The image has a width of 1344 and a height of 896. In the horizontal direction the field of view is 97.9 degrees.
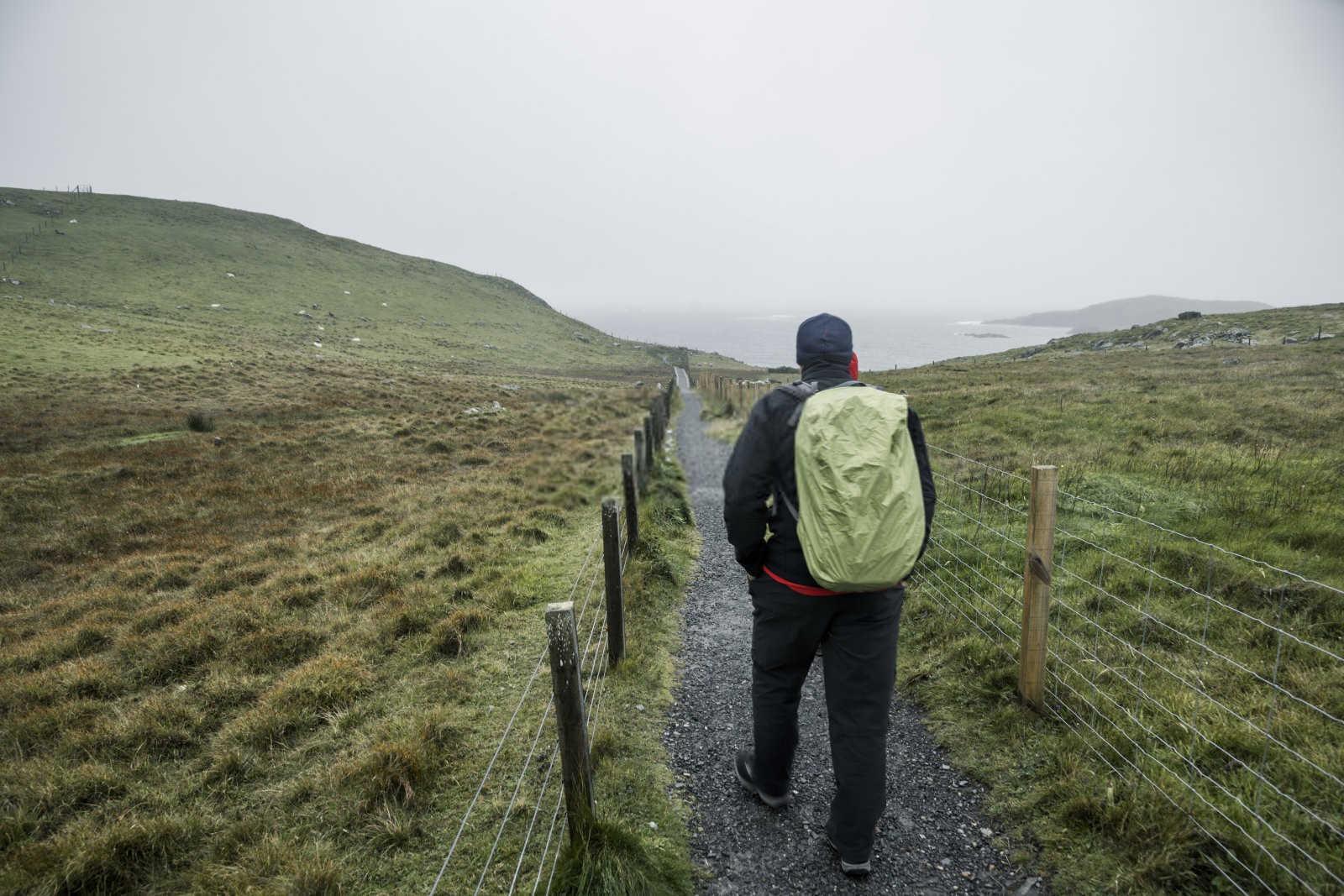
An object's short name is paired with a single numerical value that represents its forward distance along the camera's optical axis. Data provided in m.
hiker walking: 2.83
